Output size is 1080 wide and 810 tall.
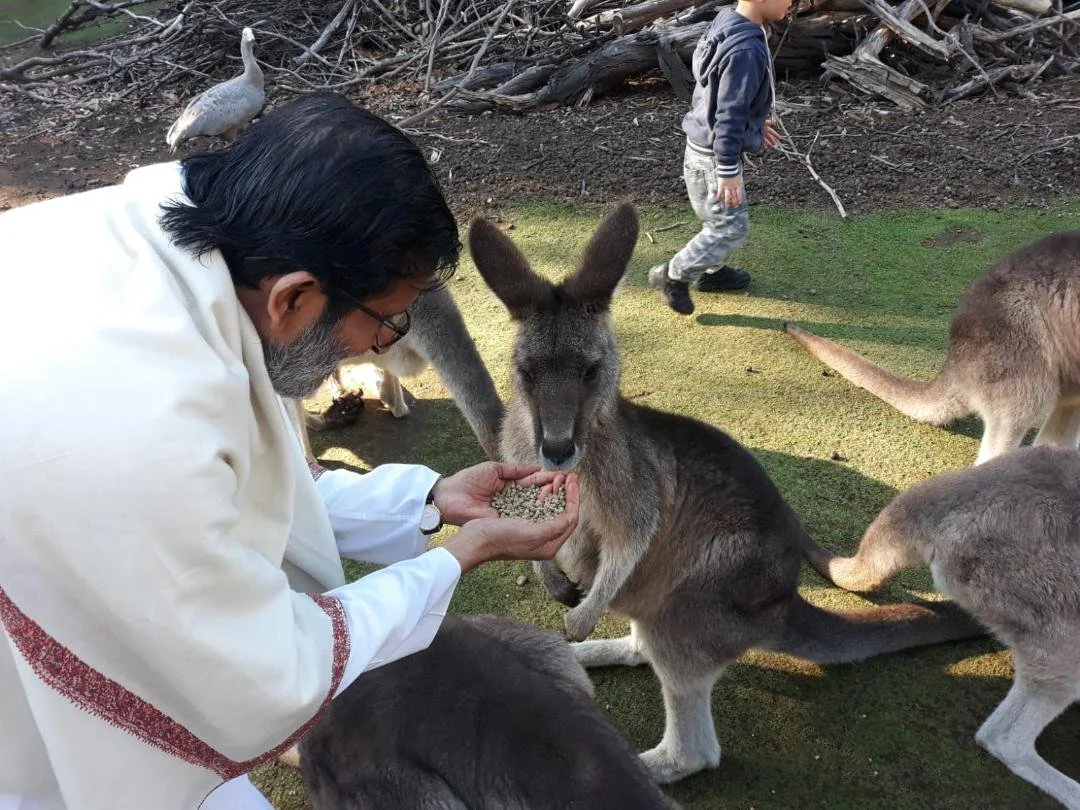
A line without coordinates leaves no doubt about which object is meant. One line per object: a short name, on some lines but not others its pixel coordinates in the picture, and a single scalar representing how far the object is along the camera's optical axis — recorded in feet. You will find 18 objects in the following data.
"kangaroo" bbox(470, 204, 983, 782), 7.08
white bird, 17.37
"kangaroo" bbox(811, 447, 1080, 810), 6.57
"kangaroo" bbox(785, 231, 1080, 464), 9.77
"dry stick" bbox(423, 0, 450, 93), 22.11
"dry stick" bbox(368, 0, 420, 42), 24.35
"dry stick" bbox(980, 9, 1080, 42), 20.35
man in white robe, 3.38
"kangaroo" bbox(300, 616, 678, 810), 5.09
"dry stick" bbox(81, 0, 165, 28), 26.04
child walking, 12.29
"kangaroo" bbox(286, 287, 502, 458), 10.55
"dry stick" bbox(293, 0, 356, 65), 23.67
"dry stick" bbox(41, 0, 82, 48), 27.50
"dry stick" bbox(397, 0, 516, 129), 19.90
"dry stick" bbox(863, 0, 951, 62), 20.35
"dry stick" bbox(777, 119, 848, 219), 17.04
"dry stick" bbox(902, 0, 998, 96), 20.57
